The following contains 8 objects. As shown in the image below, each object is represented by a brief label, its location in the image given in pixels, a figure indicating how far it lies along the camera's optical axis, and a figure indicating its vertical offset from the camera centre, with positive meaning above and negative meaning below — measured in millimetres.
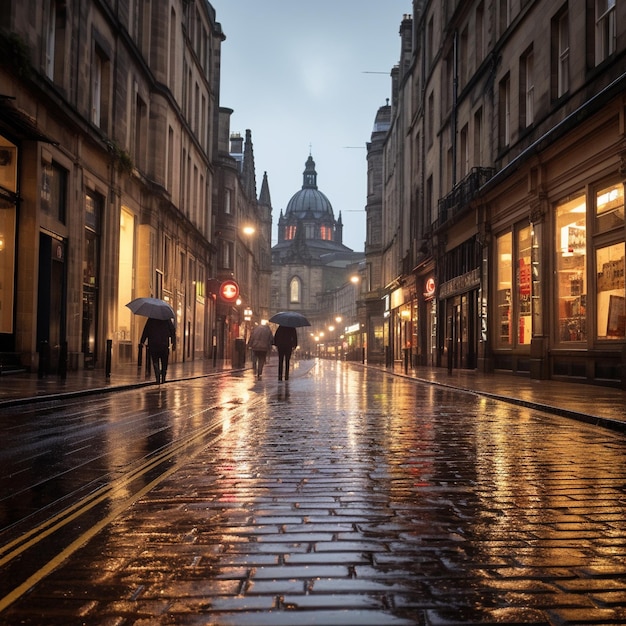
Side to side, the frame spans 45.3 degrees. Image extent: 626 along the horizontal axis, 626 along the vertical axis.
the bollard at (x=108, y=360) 17828 -437
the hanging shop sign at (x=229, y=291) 34562 +2415
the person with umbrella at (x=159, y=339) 17344 +81
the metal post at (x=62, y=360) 15778 -397
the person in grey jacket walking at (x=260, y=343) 22281 +18
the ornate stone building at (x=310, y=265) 154875 +16659
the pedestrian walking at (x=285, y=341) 21016 +80
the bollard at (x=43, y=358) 16156 -366
